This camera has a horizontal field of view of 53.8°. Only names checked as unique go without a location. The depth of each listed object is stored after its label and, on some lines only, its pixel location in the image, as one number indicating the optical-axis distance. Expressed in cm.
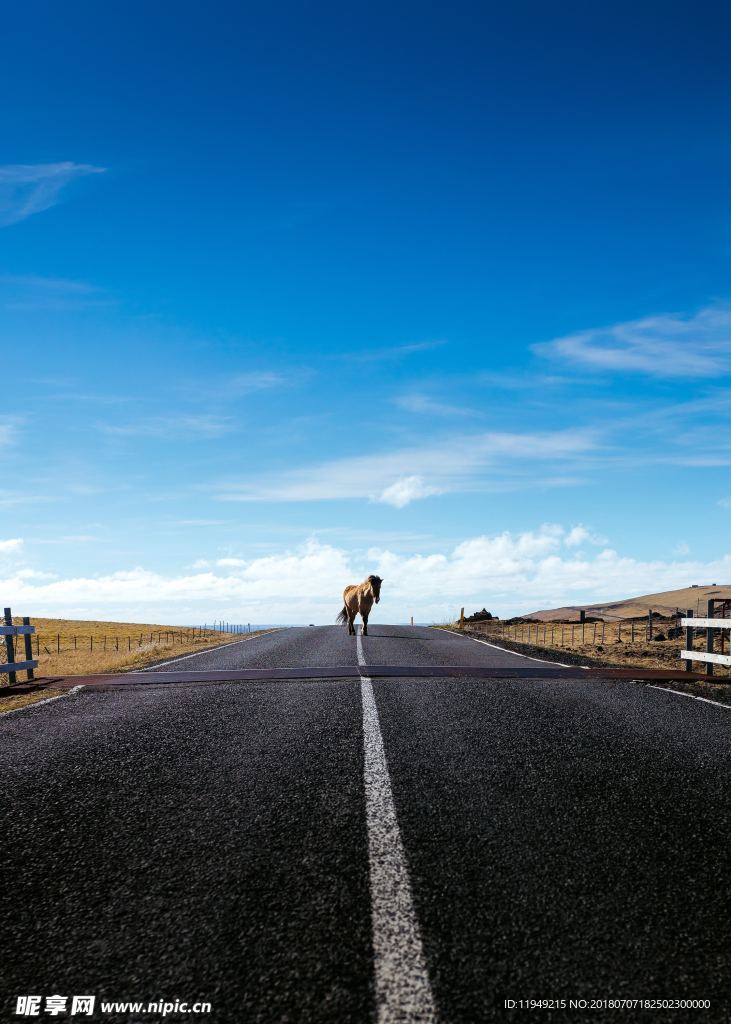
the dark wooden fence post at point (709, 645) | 1349
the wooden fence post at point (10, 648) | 1372
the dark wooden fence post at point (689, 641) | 1415
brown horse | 2830
